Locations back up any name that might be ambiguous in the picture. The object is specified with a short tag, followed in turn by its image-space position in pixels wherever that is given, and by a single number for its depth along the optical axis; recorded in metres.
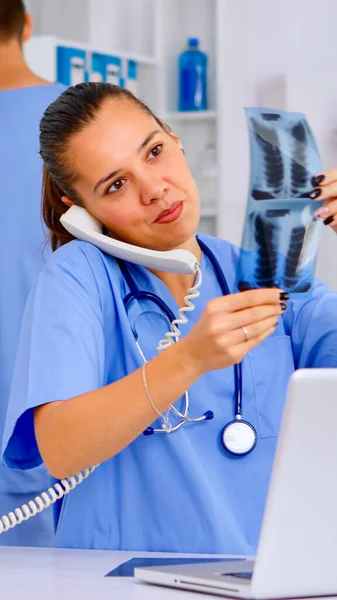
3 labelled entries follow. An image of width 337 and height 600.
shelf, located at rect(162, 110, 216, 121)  4.44
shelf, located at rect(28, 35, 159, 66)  3.90
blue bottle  4.48
